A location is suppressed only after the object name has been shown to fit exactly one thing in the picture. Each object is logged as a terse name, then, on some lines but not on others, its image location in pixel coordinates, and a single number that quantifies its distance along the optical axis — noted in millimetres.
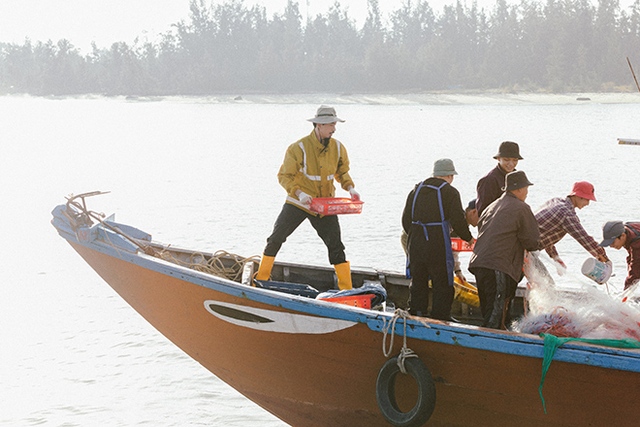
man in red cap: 11902
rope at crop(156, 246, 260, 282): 15002
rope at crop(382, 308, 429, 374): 10403
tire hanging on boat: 10301
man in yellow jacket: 13401
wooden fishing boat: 9672
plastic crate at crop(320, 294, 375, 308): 12333
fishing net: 9738
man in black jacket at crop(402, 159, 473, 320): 11551
